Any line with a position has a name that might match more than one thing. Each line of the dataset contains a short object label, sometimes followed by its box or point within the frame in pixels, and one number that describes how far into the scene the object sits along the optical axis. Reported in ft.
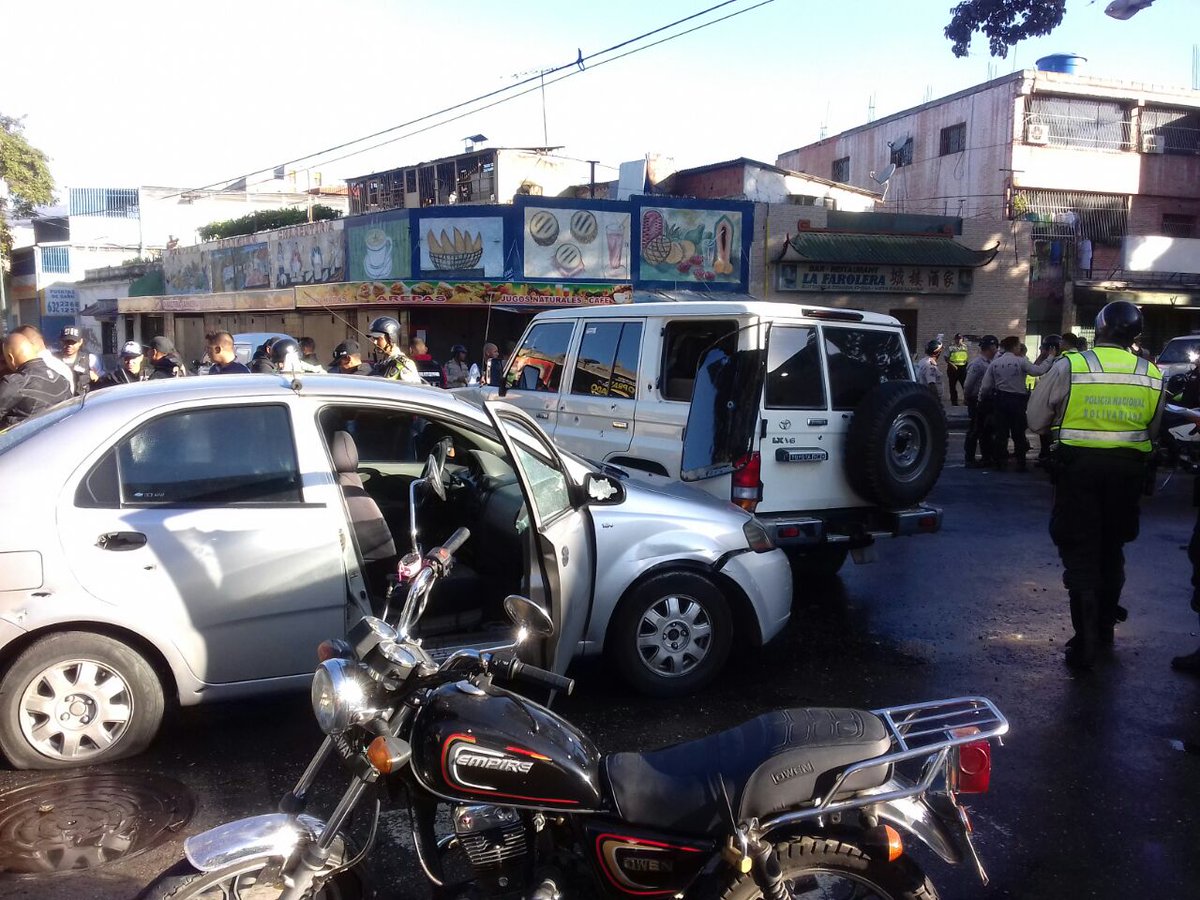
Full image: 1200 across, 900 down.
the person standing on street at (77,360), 29.40
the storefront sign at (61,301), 153.79
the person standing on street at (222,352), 28.60
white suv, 20.65
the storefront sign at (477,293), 70.08
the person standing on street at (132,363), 32.14
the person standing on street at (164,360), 30.91
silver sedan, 12.86
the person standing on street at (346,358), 29.04
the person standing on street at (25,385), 21.26
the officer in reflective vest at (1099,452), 17.81
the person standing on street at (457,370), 57.00
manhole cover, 11.41
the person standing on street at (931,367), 47.75
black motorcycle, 7.97
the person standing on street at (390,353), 28.86
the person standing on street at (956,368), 68.74
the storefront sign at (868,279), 73.87
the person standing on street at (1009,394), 42.37
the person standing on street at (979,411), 44.09
